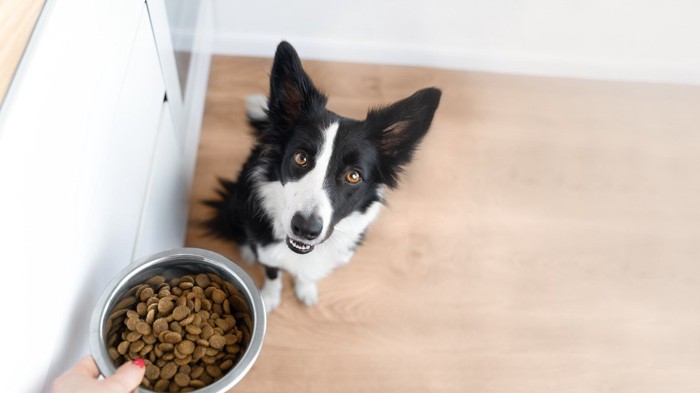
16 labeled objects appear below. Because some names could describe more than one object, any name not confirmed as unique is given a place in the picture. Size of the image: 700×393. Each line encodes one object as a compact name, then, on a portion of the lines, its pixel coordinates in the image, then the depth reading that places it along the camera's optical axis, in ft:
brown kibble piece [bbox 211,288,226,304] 3.97
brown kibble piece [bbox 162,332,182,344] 3.58
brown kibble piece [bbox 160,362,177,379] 3.57
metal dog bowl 3.22
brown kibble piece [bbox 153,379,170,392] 3.54
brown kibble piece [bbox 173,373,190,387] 3.57
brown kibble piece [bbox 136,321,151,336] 3.57
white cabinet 2.36
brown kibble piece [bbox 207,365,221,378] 3.68
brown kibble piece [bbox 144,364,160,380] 3.53
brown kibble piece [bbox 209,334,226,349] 3.72
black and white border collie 3.98
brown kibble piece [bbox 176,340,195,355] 3.61
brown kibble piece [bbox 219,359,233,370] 3.72
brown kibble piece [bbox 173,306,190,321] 3.68
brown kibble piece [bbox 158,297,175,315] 3.66
